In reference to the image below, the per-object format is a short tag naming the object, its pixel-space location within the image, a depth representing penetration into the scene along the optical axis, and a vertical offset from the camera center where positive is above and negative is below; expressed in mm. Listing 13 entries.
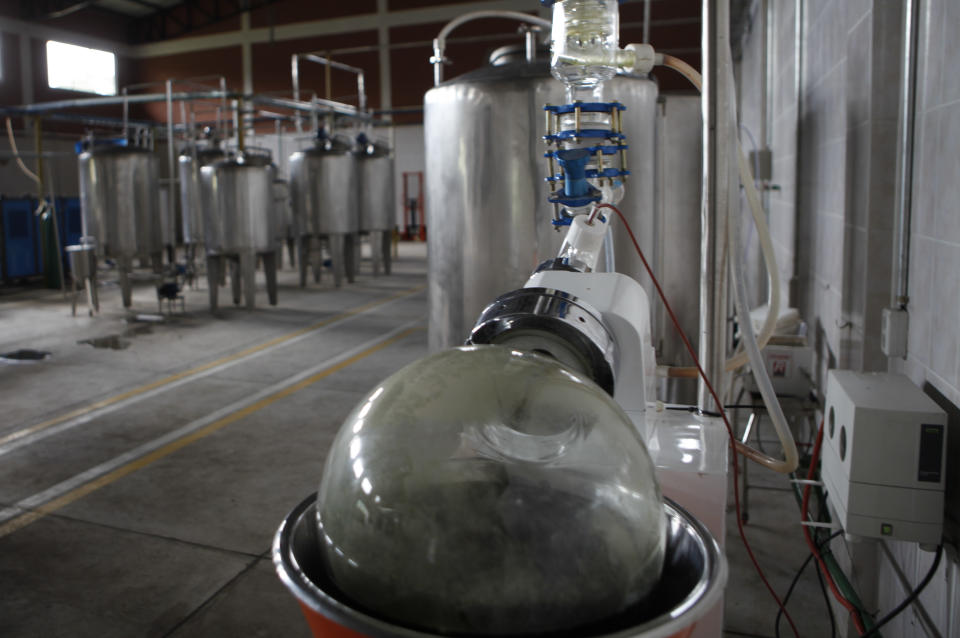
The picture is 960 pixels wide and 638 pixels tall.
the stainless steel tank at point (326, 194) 11039 +623
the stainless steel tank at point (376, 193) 12039 +684
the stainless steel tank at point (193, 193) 10809 +663
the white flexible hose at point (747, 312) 1868 -214
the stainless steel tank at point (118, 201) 9141 +459
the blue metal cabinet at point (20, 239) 10867 +14
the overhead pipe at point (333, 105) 11470 +2059
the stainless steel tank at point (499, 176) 3287 +261
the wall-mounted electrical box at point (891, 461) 1870 -595
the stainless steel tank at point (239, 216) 9070 +259
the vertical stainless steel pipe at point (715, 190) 1905 +108
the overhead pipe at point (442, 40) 3612 +986
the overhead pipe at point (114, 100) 9031 +1851
